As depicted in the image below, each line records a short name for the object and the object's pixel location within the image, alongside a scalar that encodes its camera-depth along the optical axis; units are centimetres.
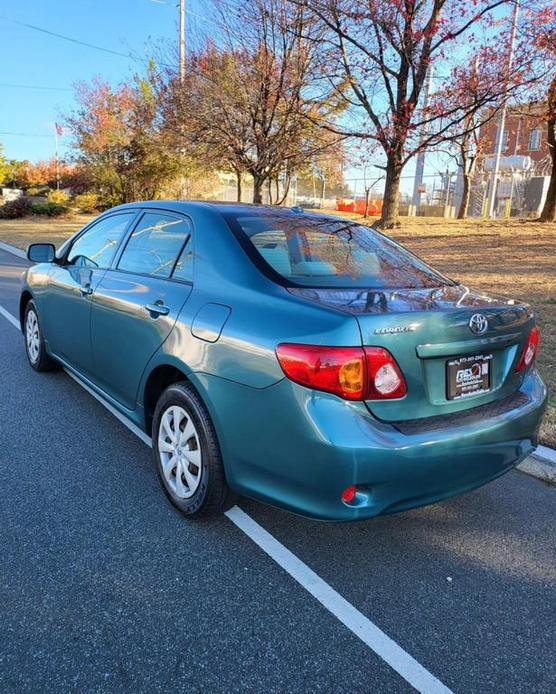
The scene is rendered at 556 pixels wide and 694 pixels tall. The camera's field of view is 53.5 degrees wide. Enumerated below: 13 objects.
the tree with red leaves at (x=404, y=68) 1229
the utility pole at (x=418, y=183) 3944
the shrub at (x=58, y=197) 3344
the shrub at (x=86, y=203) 3232
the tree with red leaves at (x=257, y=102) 1327
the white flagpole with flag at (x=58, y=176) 4854
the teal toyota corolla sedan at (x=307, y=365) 223
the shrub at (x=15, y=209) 3203
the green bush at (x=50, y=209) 3167
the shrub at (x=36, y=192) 4626
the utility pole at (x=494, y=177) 2420
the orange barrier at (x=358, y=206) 3894
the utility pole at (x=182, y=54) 1510
